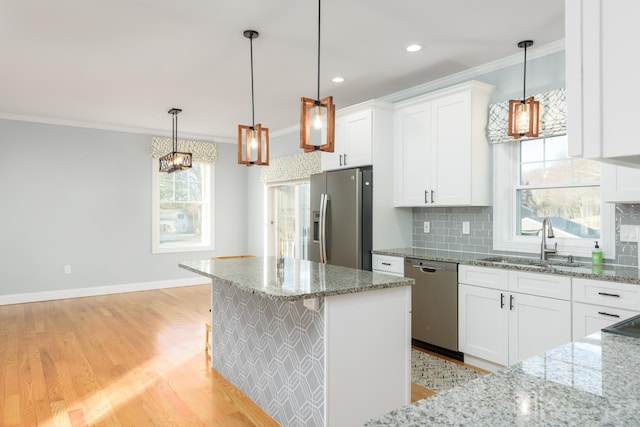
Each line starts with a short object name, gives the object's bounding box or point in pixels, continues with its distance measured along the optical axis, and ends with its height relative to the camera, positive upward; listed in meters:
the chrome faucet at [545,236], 3.29 -0.16
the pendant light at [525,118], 3.05 +0.72
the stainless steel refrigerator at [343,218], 4.16 -0.03
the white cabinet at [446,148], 3.67 +0.63
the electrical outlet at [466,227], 3.97 -0.11
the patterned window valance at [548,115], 3.23 +0.81
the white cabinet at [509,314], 2.84 -0.73
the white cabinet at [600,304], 2.48 -0.54
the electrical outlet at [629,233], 2.92 -0.12
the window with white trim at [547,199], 3.26 +0.14
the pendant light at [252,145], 2.95 +0.50
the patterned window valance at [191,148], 6.68 +1.11
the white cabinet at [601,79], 0.43 +0.15
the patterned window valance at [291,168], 5.95 +0.73
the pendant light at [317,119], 2.34 +0.54
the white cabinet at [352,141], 4.26 +0.79
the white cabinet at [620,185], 2.66 +0.21
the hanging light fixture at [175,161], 5.16 +0.70
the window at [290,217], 6.38 -0.03
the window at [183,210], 6.82 +0.08
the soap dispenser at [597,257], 3.02 -0.30
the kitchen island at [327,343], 2.15 -0.72
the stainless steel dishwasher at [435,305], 3.50 -0.78
